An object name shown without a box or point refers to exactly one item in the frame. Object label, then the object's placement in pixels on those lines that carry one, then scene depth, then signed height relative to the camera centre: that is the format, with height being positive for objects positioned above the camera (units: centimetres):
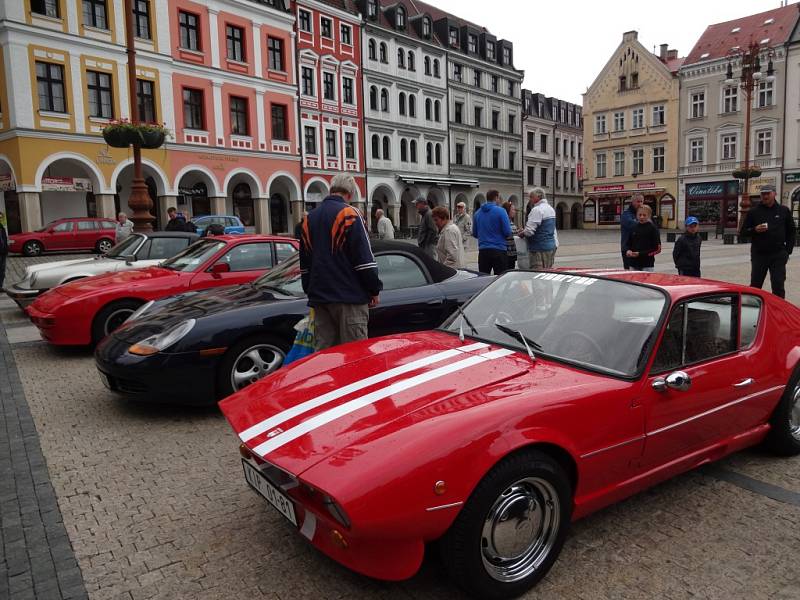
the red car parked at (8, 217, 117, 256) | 2172 +21
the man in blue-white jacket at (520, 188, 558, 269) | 941 -6
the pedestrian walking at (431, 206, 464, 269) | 923 -24
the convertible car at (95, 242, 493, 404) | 479 -77
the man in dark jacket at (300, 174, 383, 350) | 455 -24
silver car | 916 -33
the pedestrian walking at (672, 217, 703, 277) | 912 -41
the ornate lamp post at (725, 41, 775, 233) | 2762 +640
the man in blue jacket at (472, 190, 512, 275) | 941 -6
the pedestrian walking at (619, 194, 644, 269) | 921 +8
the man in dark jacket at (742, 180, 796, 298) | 848 -20
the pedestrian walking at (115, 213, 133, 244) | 1473 +31
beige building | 4947 +780
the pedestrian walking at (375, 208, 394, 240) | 1440 +10
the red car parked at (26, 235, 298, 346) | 691 -53
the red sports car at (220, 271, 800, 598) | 229 -84
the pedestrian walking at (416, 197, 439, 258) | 1027 -4
